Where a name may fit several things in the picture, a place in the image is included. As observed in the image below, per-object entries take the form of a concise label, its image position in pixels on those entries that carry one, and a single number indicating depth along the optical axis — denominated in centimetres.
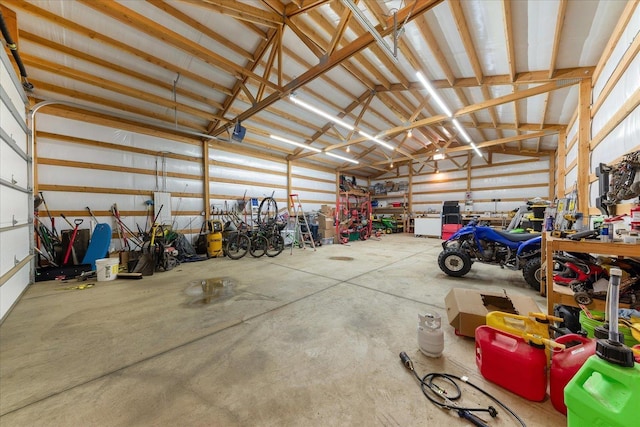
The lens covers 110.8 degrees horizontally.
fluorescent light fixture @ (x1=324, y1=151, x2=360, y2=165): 849
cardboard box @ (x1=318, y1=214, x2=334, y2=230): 818
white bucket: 375
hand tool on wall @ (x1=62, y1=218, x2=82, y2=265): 405
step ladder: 729
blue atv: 340
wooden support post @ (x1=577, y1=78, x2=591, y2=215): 361
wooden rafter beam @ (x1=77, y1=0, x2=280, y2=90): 293
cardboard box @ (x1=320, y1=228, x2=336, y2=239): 815
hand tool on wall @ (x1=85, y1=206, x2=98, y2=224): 479
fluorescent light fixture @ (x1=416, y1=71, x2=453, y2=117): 369
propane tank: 171
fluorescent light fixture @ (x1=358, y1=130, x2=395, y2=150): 652
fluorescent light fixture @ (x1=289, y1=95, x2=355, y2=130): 443
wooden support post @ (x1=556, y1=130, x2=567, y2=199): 575
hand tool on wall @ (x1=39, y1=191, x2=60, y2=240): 426
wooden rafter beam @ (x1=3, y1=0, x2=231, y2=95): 297
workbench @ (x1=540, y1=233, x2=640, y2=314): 141
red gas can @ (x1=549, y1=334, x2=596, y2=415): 118
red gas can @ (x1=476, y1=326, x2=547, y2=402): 129
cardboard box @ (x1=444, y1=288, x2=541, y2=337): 194
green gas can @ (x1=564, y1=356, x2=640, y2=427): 77
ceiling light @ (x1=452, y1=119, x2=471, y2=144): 568
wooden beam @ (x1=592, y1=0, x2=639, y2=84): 235
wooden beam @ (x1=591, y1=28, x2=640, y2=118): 222
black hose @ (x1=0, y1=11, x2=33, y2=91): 252
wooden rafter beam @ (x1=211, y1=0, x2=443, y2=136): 279
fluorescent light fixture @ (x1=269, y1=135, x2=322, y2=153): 666
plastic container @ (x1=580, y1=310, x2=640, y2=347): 132
